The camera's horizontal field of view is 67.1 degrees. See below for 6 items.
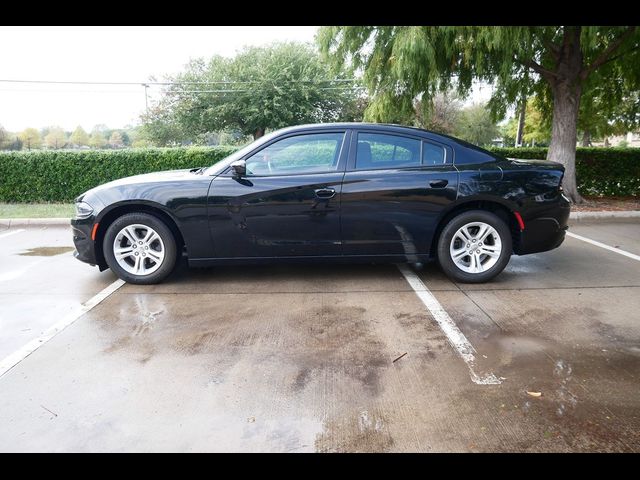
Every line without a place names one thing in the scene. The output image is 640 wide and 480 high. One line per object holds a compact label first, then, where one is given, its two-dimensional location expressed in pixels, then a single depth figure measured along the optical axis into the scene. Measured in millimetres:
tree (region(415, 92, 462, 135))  34562
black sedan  4750
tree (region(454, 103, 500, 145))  41766
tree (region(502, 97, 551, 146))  12719
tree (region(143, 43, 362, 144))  35000
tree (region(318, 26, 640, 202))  8414
